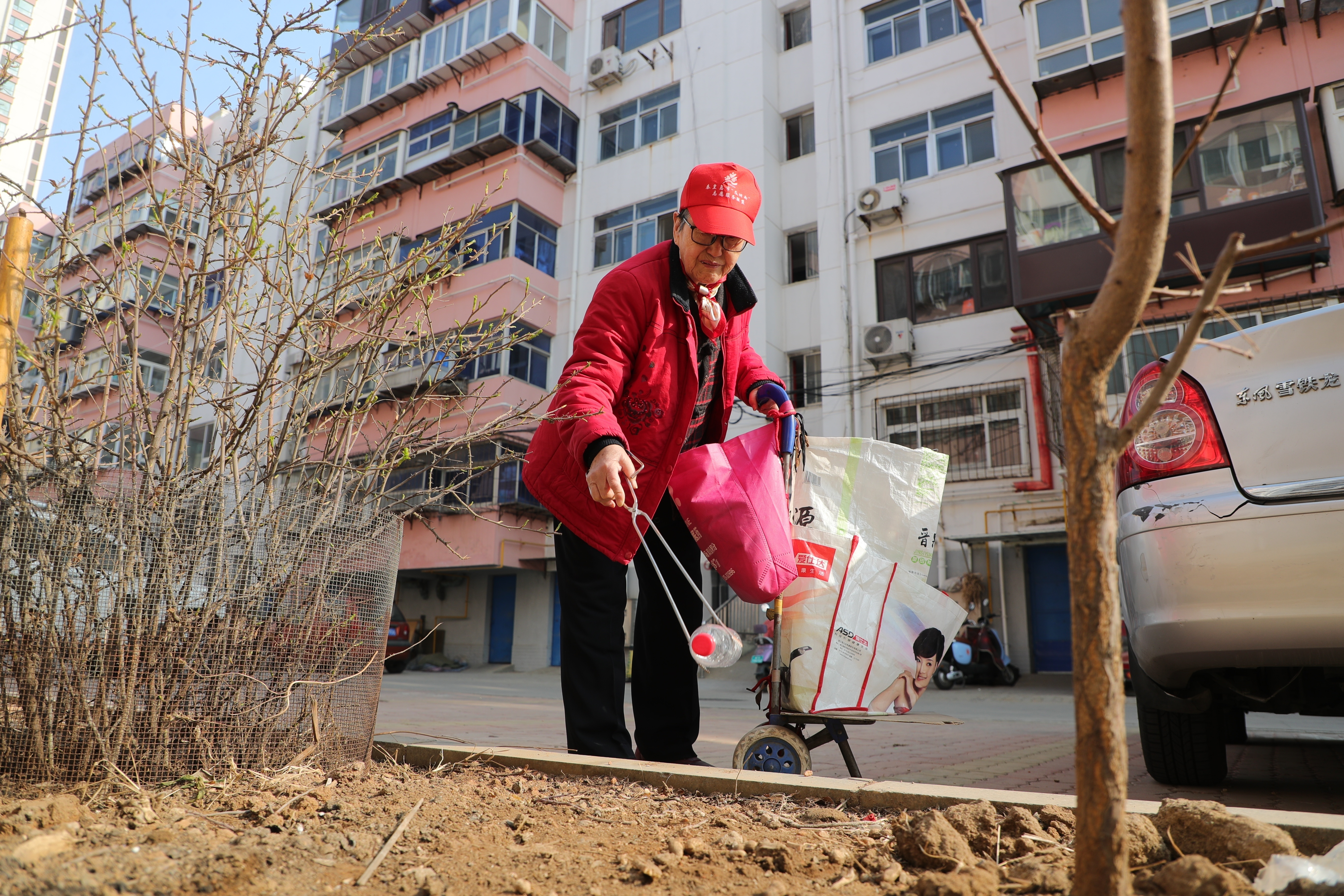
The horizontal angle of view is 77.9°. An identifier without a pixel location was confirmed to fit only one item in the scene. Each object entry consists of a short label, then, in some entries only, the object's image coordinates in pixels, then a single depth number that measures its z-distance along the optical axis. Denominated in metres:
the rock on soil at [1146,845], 1.37
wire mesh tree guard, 1.86
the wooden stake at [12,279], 2.05
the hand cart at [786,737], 2.38
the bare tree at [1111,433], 0.98
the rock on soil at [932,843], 1.40
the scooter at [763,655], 13.05
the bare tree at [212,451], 1.90
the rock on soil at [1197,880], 1.11
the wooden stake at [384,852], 1.36
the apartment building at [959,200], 12.20
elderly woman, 2.64
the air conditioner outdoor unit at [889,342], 14.63
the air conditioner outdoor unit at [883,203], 15.32
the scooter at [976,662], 12.43
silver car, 2.05
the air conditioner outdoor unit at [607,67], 19.73
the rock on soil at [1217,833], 1.33
